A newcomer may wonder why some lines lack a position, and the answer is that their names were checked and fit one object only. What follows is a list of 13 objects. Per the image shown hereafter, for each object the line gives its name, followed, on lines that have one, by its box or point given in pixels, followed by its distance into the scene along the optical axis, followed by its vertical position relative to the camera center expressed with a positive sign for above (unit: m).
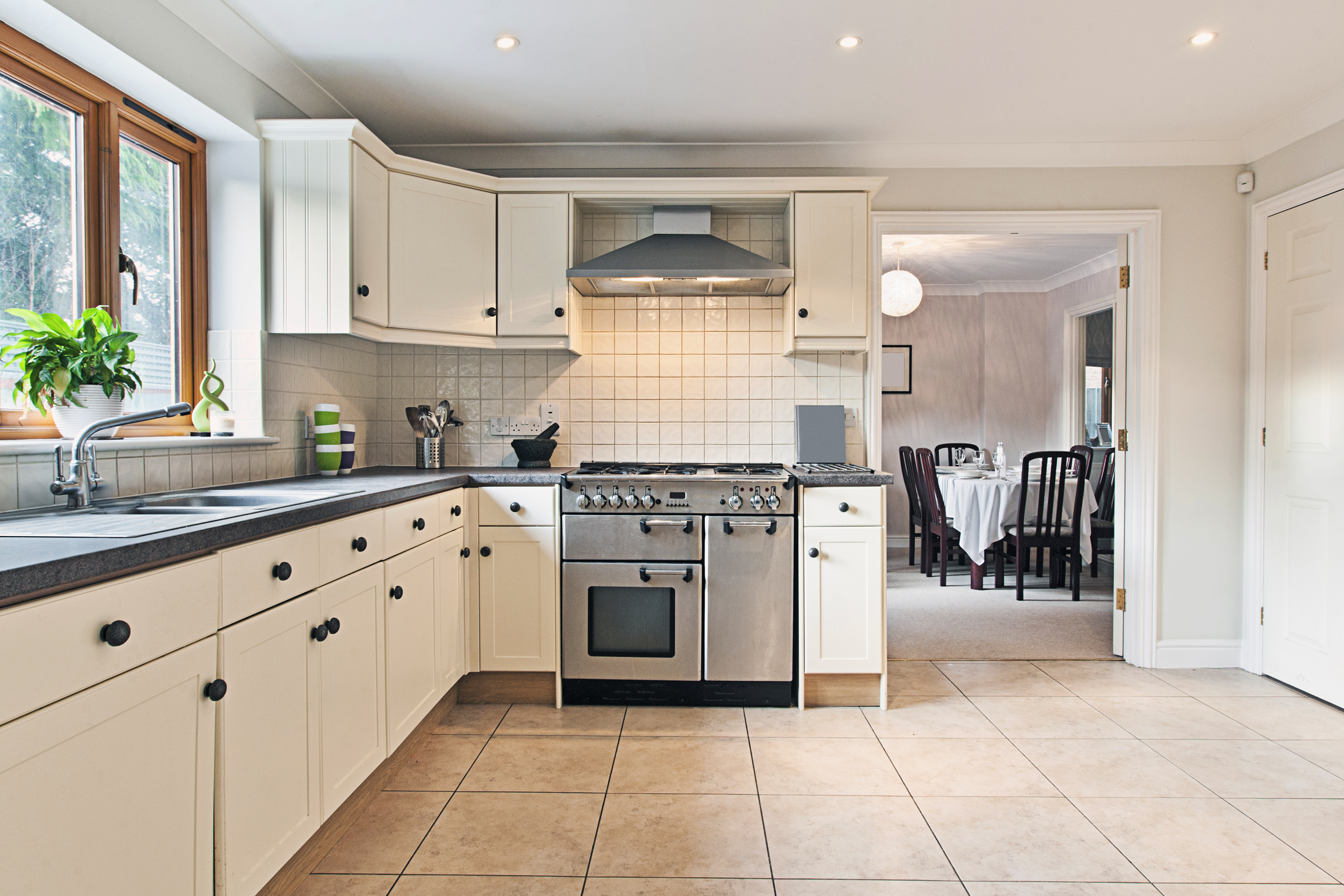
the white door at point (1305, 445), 2.93 -0.02
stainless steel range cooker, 2.81 -0.55
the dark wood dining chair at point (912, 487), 5.84 -0.38
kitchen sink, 1.35 -0.17
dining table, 4.96 -0.48
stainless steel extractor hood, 3.01 +0.71
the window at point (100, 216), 1.86 +0.65
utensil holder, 3.31 -0.06
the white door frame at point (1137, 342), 3.39 +0.46
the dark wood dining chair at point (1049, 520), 4.83 -0.54
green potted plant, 1.75 +0.18
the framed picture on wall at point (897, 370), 6.93 +0.67
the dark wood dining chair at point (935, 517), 5.16 -0.56
